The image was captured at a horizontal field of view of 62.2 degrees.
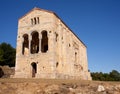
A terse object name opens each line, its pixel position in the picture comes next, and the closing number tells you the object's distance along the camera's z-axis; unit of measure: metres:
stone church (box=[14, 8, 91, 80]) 18.09
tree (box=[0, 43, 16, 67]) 31.38
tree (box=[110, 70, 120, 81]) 46.48
